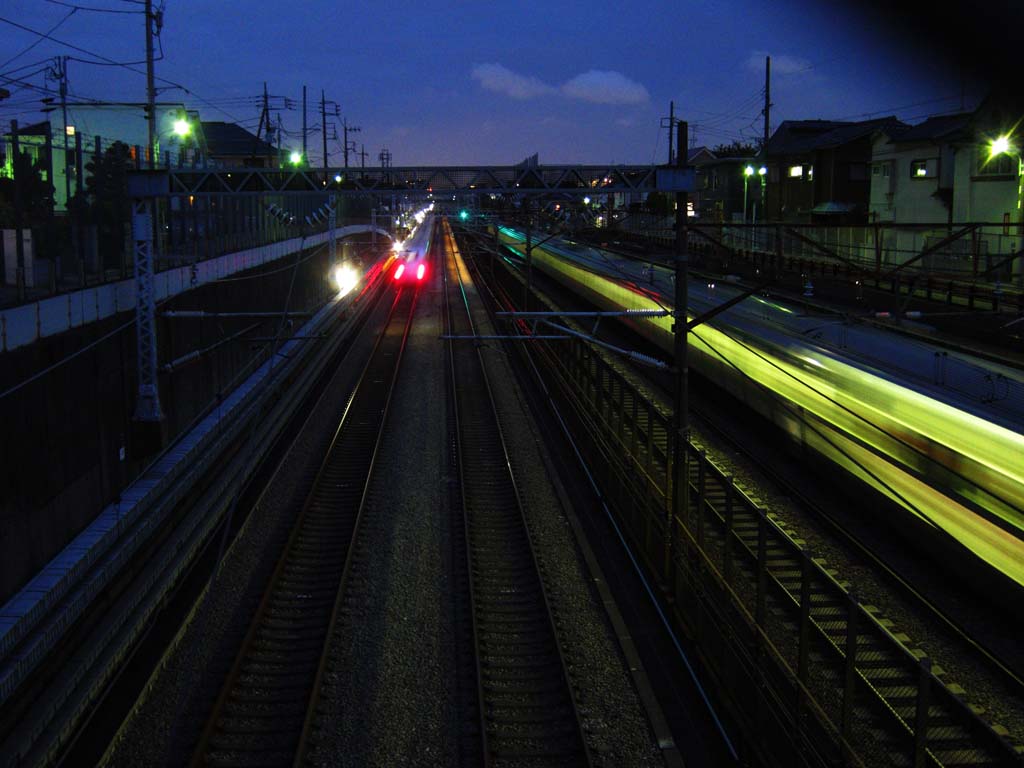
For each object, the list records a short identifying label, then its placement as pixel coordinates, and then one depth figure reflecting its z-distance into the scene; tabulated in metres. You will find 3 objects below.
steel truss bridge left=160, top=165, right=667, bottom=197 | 17.69
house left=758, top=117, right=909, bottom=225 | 40.34
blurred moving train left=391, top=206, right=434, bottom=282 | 44.50
